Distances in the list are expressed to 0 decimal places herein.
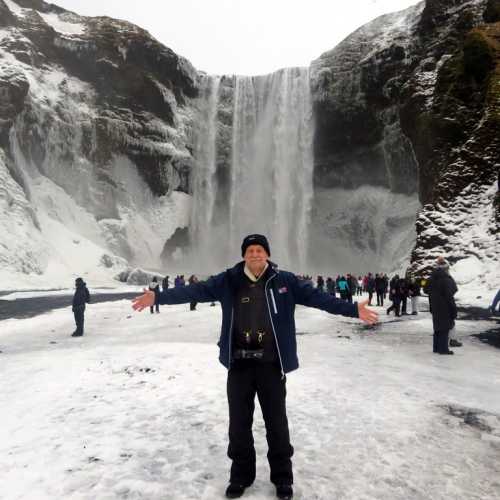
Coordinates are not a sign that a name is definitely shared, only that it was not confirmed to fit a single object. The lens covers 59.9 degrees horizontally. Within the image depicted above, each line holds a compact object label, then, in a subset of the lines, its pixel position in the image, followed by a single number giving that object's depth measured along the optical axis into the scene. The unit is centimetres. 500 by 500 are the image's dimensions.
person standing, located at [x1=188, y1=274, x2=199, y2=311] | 1885
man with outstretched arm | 327
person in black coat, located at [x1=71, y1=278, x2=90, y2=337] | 1245
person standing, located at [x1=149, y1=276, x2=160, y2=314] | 1817
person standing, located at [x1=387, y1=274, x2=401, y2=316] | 1554
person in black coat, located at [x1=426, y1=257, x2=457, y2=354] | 857
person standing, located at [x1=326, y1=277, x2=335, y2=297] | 2711
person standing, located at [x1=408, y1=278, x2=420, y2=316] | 1603
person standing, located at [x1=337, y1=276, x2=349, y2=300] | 1926
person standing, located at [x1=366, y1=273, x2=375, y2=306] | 2177
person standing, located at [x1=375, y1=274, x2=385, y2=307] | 2033
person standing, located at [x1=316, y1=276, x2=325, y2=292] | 2611
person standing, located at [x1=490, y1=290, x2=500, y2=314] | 778
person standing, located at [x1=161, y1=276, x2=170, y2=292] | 2457
